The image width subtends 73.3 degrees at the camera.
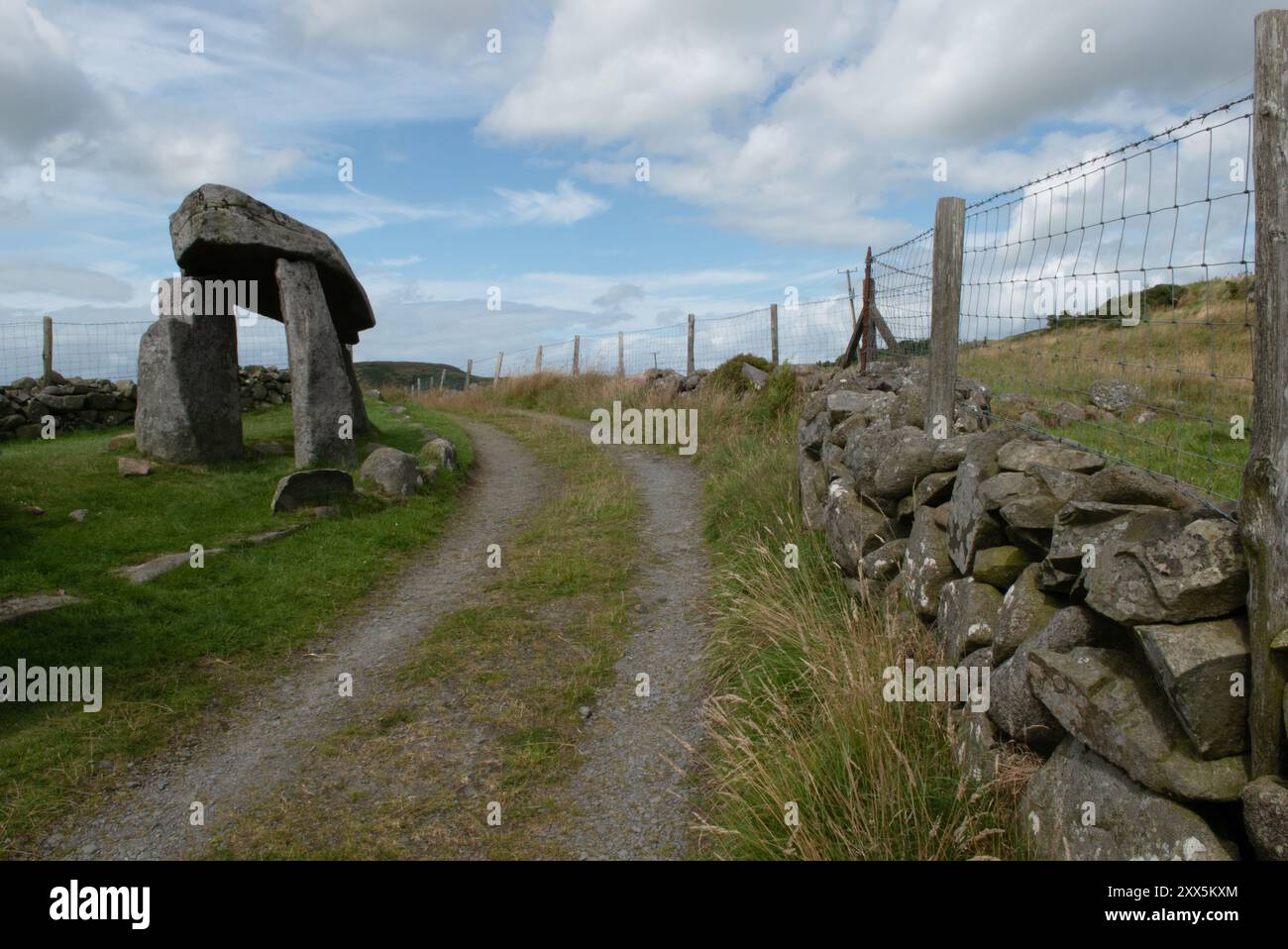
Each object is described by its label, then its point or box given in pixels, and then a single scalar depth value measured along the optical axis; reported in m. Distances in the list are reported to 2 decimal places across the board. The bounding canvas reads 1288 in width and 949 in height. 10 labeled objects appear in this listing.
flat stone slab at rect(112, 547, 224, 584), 7.70
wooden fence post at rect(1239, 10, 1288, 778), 2.86
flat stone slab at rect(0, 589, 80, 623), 6.71
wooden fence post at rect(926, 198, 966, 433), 5.79
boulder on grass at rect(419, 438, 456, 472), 12.66
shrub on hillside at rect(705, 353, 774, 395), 16.03
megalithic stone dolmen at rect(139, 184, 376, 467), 11.28
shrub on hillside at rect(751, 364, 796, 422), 13.19
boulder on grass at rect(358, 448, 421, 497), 10.95
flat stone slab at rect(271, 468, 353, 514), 9.92
